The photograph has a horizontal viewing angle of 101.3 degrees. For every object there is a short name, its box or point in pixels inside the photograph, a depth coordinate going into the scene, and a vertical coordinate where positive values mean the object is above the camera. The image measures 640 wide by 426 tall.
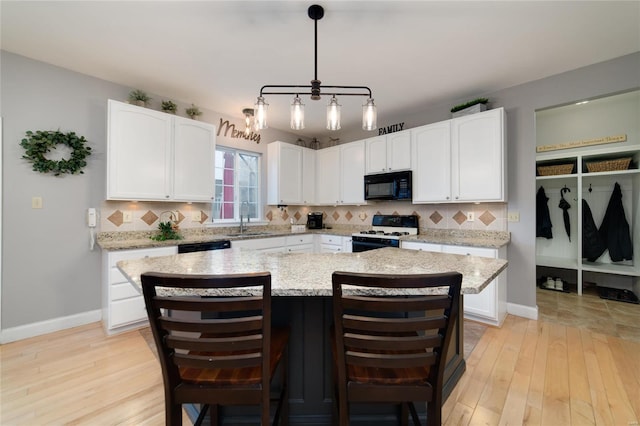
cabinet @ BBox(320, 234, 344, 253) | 4.03 -0.46
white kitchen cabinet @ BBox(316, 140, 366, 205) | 4.18 +0.67
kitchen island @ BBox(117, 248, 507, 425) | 1.31 -0.48
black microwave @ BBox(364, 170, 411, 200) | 3.60 +0.40
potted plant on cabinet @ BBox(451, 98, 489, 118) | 3.06 +1.28
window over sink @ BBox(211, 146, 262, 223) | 3.95 +0.45
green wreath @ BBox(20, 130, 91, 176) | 2.49 +0.63
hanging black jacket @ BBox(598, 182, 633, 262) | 3.54 -0.23
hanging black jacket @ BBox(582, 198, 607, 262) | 3.77 -0.36
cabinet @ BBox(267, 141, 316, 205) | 4.29 +0.68
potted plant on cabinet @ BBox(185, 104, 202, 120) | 3.38 +1.32
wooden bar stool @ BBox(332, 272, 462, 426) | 0.86 -0.46
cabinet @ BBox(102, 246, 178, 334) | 2.53 -0.83
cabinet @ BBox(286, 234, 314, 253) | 4.00 -0.46
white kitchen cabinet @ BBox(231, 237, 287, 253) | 3.46 -0.41
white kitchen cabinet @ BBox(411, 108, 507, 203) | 2.91 +0.66
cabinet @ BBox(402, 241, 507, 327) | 2.75 -0.91
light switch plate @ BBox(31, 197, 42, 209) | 2.54 +0.11
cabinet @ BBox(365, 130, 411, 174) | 3.63 +0.89
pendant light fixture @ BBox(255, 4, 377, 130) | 1.73 +0.68
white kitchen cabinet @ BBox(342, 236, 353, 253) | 3.87 -0.45
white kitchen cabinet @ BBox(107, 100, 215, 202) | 2.73 +0.67
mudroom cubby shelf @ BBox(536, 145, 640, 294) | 3.52 +0.14
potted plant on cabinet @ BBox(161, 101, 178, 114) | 3.14 +1.29
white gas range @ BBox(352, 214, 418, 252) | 3.46 -0.26
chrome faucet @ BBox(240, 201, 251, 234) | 3.99 -0.01
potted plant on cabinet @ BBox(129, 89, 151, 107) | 2.93 +1.31
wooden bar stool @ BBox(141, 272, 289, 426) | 0.84 -0.46
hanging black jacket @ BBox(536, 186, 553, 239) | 4.17 -0.03
